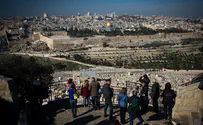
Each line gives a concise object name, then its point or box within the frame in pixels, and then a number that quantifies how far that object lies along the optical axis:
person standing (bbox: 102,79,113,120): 6.00
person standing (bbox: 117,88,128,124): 5.52
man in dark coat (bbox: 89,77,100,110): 6.60
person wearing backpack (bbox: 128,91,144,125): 5.29
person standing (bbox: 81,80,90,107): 6.81
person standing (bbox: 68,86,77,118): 6.18
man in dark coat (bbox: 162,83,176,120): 5.66
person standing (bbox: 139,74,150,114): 6.23
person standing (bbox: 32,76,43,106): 6.14
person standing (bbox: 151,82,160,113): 6.26
